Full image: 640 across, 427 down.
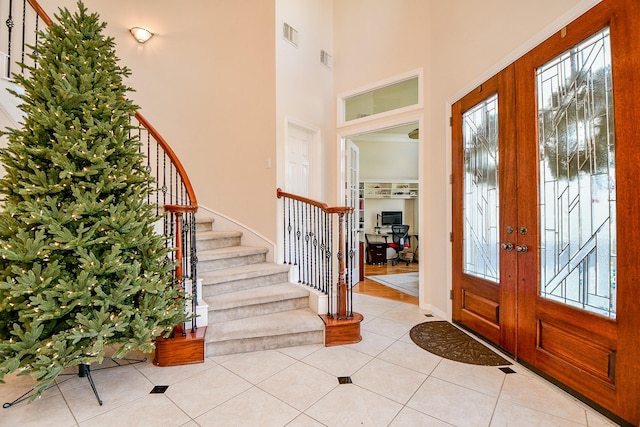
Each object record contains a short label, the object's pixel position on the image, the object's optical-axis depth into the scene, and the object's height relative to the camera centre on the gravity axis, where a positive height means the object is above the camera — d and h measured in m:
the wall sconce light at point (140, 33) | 4.27 +2.63
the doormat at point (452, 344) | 2.47 -1.18
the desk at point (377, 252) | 7.28 -0.88
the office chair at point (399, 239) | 7.29 -0.60
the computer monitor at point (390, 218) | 8.00 -0.06
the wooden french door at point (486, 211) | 2.47 +0.04
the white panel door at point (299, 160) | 3.99 +0.78
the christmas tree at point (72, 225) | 1.74 -0.05
